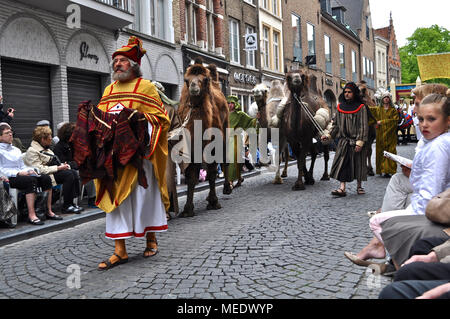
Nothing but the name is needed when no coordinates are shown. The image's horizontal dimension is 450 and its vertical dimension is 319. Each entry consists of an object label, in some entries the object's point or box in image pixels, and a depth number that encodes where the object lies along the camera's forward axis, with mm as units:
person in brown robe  8805
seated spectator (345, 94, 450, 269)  3439
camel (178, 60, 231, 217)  7297
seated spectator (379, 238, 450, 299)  2320
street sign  23453
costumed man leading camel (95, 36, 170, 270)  4699
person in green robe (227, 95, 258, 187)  10086
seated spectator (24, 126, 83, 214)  8227
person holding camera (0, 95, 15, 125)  8616
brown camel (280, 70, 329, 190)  10031
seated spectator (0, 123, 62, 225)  7480
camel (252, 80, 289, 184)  11355
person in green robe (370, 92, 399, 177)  11867
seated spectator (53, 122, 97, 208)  8945
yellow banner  11320
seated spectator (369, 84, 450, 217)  4348
